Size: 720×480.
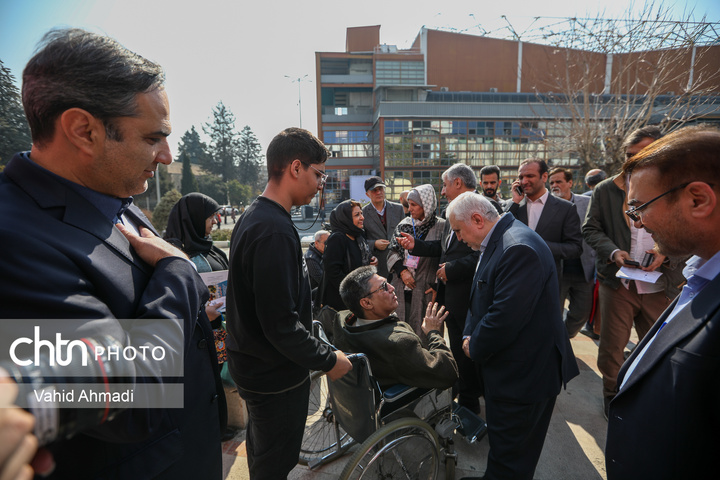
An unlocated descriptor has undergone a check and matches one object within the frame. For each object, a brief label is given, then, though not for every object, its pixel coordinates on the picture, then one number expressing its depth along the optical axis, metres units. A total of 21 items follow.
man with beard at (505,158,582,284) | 3.36
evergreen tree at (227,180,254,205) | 49.19
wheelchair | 1.82
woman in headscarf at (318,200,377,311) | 3.66
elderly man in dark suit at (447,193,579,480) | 1.89
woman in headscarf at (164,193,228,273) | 2.85
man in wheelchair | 2.00
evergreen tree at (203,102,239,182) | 59.96
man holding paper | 2.71
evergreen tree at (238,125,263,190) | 62.31
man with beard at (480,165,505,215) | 4.63
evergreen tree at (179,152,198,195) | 40.78
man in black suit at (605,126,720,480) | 0.92
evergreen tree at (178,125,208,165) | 69.61
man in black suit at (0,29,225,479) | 0.73
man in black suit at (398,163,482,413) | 3.06
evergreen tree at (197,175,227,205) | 47.25
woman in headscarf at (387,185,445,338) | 3.85
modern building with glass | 35.97
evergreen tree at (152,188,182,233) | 13.45
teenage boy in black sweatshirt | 1.58
